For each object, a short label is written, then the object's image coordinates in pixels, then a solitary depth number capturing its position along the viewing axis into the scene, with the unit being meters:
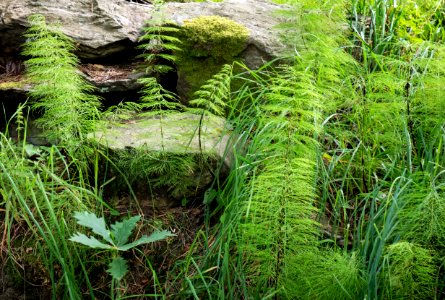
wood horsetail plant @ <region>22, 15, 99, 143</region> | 3.00
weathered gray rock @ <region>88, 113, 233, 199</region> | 2.91
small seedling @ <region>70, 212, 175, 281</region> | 2.33
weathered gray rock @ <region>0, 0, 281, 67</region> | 3.72
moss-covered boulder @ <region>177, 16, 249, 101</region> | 3.62
